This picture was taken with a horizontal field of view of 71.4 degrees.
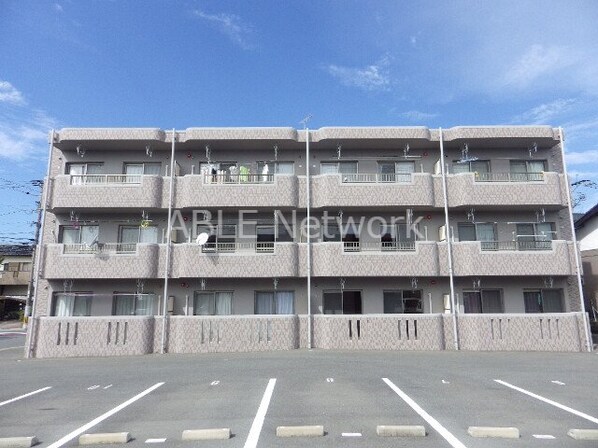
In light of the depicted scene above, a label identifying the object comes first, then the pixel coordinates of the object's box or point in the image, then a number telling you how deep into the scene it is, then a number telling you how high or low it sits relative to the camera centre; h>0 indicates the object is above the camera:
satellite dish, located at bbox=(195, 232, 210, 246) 15.84 +2.57
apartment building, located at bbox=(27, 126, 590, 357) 14.94 +2.77
